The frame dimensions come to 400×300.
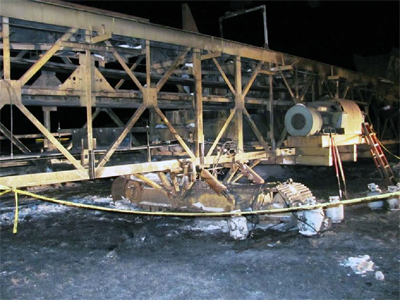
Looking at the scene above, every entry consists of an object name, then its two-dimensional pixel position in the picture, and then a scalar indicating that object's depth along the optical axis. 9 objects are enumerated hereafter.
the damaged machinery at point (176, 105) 5.36
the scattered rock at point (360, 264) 5.02
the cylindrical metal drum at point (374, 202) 8.21
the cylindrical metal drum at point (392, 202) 8.27
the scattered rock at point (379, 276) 4.71
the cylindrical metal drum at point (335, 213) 7.35
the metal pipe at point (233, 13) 11.10
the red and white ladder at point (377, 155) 9.82
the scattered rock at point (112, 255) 5.81
